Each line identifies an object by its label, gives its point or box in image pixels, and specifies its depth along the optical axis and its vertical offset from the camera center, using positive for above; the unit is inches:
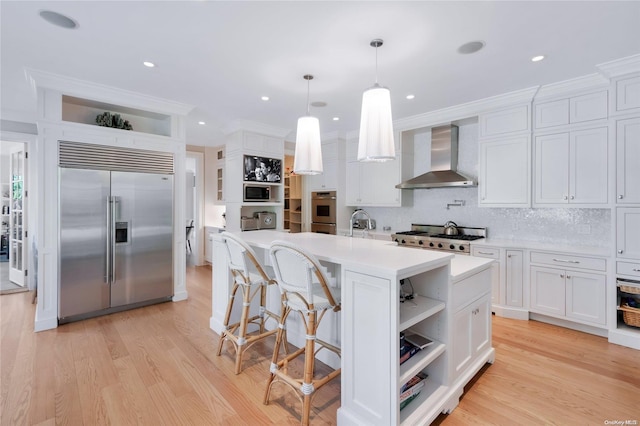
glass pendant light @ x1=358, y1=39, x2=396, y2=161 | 86.0 +25.7
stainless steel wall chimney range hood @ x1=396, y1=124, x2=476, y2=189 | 163.2 +29.5
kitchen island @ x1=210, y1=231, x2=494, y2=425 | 59.8 -27.0
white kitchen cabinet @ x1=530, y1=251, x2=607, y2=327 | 115.1 -31.2
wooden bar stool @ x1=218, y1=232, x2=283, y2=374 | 89.5 -22.3
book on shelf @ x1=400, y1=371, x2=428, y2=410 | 66.6 -42.2
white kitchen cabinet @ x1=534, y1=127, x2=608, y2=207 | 119.0 +18.8
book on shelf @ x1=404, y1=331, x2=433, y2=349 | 71.7 -32.4
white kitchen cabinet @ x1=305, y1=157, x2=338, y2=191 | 215.8 +25.3
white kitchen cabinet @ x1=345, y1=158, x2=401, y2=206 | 188.5 +19.0
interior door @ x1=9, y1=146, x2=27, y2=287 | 181.0 -5.0
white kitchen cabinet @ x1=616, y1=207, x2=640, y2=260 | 105.9 -7.6
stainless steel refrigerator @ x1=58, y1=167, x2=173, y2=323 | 128.9 -14.4
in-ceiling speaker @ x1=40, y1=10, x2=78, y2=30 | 81.4 +54.7
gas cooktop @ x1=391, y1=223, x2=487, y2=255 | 147.1 -14.0
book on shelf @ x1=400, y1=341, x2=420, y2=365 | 66.6 -32.7
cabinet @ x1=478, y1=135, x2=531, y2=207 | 136.9 +19.3
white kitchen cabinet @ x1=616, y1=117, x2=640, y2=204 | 106.3 +19.0
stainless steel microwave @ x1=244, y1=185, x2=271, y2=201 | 188.2 +12.2
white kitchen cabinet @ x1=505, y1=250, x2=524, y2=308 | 133.5 -30.2
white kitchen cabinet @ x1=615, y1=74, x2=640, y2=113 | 106.4 +43.7
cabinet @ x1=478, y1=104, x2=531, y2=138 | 137.0 +44.2
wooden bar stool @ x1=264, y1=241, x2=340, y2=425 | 67.1 -21.1
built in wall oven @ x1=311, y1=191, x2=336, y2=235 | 215.2 -0.5
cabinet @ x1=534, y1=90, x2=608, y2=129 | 119.3 +43.8
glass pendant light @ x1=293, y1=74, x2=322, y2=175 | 109.1 +23.9
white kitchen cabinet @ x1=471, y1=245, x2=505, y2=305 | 137.6 -27.4
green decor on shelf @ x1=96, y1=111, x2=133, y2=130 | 141.5 +44.0
